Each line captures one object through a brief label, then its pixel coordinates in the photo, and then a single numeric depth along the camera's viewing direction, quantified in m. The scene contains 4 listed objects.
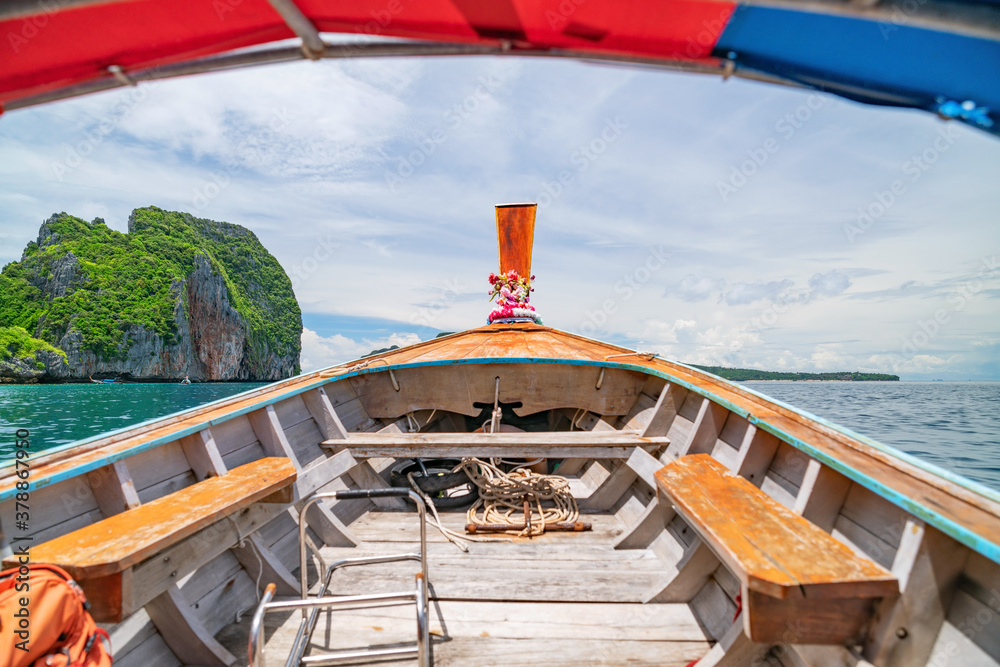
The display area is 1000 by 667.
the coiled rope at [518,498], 3.23
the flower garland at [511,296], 7.08
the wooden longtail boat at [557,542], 1.22
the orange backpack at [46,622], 1.08
